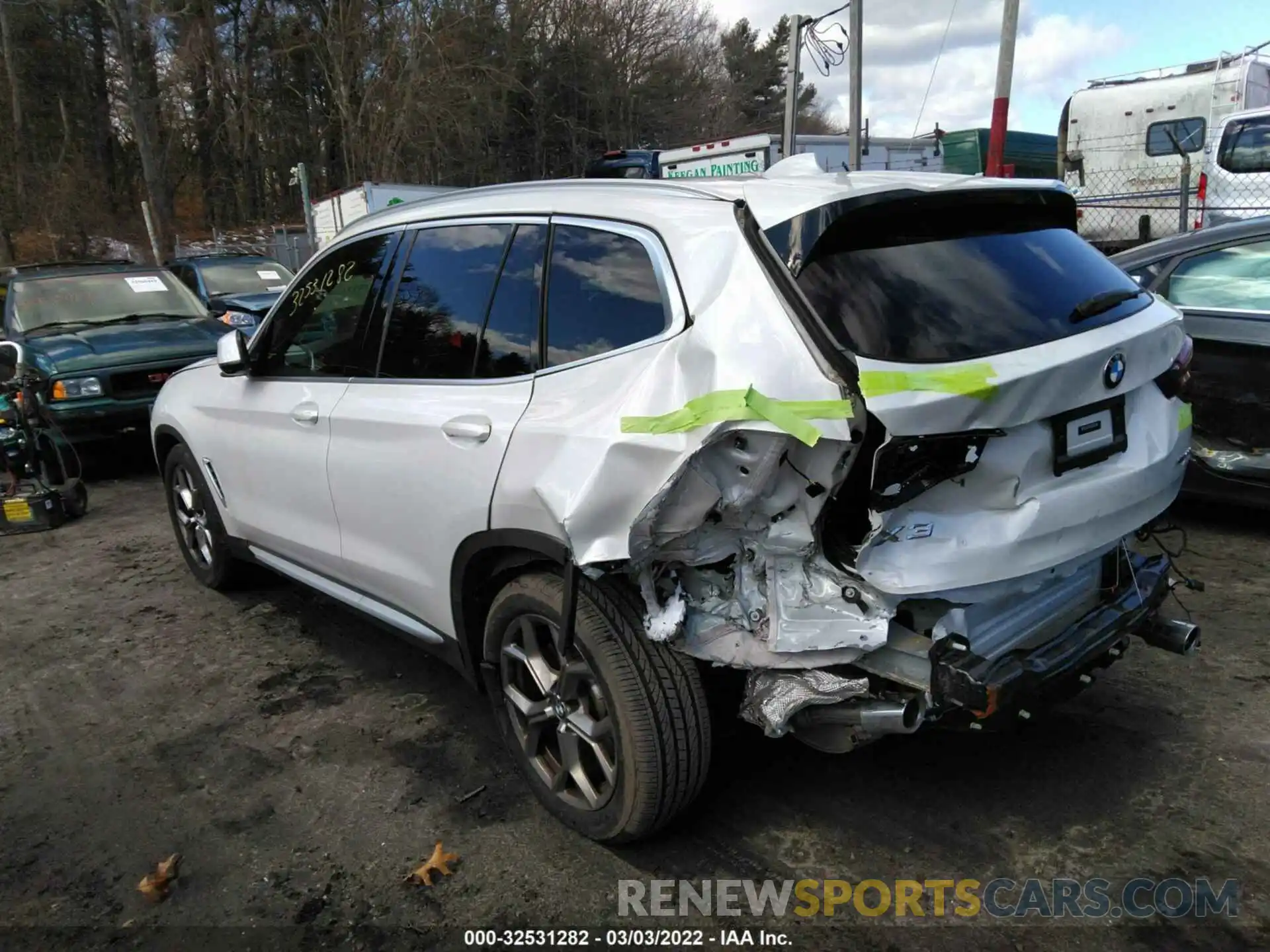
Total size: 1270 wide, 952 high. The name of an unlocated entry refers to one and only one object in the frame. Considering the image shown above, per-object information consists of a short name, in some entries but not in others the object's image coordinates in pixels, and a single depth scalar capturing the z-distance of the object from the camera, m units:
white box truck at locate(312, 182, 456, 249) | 18.98
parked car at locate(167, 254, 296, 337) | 11.58
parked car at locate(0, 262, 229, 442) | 7.56
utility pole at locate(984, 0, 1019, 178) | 12.02
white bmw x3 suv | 2.23
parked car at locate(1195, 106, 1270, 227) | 12.67
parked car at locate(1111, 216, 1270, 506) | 4.52
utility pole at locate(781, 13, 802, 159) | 16.77
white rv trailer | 14.70
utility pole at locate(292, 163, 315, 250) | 15.88
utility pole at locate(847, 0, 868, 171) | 15.30
